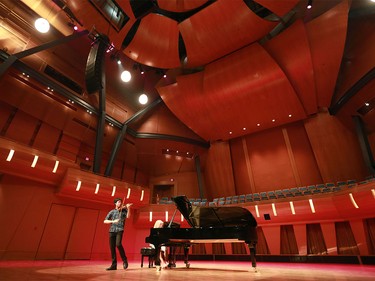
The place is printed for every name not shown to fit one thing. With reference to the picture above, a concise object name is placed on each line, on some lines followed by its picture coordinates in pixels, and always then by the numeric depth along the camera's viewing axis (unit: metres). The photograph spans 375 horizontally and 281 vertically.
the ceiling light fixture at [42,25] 5.46
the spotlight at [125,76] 6.41
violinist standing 3.85
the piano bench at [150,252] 4.96
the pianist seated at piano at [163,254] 4.69
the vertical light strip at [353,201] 7.10
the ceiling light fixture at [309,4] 8.40
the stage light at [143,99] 7.48
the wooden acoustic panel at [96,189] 8.23
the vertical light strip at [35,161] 7.36
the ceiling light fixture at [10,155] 6.84
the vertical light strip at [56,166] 7.87
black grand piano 3.76
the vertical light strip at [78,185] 8.29
